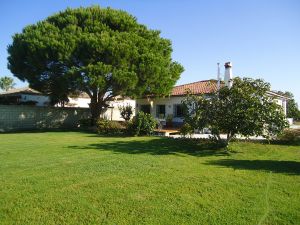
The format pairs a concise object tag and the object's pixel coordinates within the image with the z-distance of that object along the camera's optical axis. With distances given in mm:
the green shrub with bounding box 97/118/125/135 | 21714
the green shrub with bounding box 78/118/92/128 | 26484
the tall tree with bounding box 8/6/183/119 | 21859
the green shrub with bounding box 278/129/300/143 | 15859
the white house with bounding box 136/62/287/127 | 26906
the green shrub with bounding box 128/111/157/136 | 19641
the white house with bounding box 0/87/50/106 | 29406
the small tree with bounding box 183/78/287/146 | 12523
